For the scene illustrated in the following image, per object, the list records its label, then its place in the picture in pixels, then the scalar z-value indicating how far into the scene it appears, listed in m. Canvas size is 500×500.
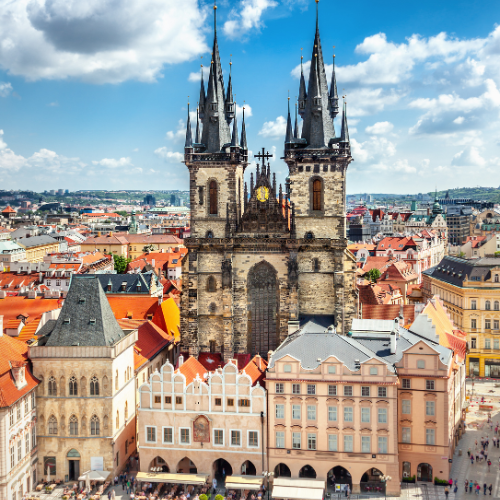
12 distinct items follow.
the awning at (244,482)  58.20
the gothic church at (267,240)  77.44
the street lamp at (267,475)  58.88
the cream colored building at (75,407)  61.44
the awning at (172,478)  58.81
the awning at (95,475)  59.69
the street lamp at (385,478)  57.31
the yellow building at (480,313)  94.94
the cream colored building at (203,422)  60.62
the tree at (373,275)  160.07
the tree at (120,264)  181.75
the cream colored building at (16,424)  54.47
